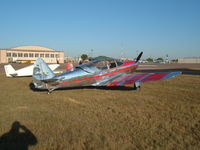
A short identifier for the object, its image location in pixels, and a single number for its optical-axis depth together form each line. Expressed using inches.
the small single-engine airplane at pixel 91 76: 322.7
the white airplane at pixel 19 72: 619.9
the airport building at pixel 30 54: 3668.8
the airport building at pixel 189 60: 4675.2
